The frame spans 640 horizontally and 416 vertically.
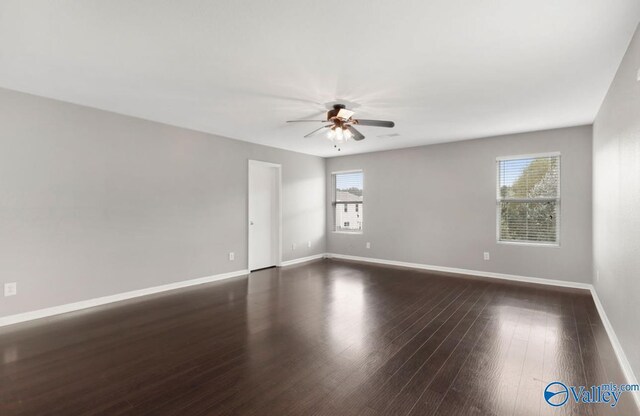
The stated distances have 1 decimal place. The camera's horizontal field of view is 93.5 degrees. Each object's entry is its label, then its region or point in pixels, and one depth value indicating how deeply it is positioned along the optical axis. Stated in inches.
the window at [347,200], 281.0
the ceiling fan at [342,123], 136.9
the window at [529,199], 190.2
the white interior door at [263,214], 235.0
